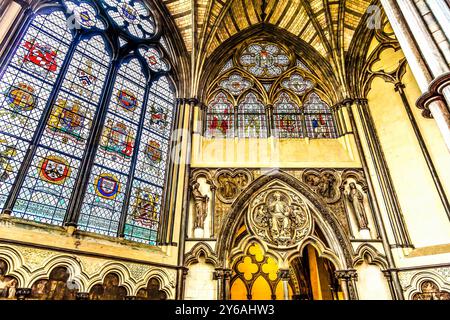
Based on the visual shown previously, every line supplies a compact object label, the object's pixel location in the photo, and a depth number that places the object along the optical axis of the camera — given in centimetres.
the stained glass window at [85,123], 580
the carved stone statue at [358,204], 784
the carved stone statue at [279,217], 789
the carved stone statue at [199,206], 767
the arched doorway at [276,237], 759
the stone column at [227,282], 692
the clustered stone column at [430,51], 413
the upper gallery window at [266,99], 1002
